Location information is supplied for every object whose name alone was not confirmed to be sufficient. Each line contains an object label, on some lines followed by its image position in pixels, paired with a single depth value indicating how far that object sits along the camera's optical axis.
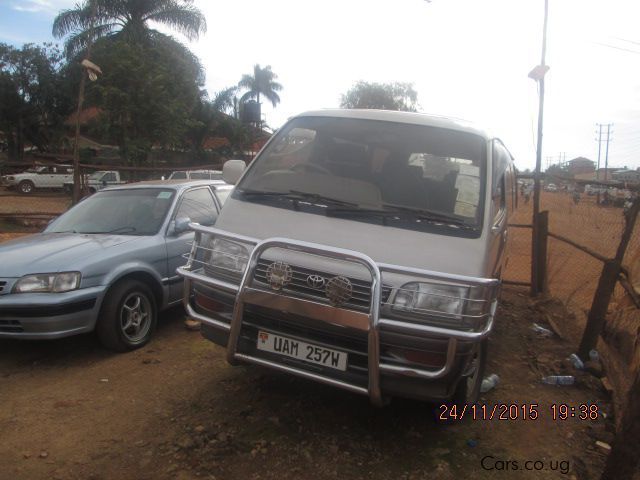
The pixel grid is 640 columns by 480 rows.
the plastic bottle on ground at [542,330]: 5.71
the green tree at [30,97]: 34.72
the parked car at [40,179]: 23.78
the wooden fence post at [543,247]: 7.02
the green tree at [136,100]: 22.27
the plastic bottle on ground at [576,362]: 4.60
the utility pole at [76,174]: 11.67
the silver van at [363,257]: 2.73
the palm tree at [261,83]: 43.44
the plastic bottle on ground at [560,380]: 4.34
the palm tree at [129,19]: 27.05
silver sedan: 4.02
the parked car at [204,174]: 16.39
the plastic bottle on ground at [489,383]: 4.08
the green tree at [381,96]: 43.66
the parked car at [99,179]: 18.56
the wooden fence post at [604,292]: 4.37
